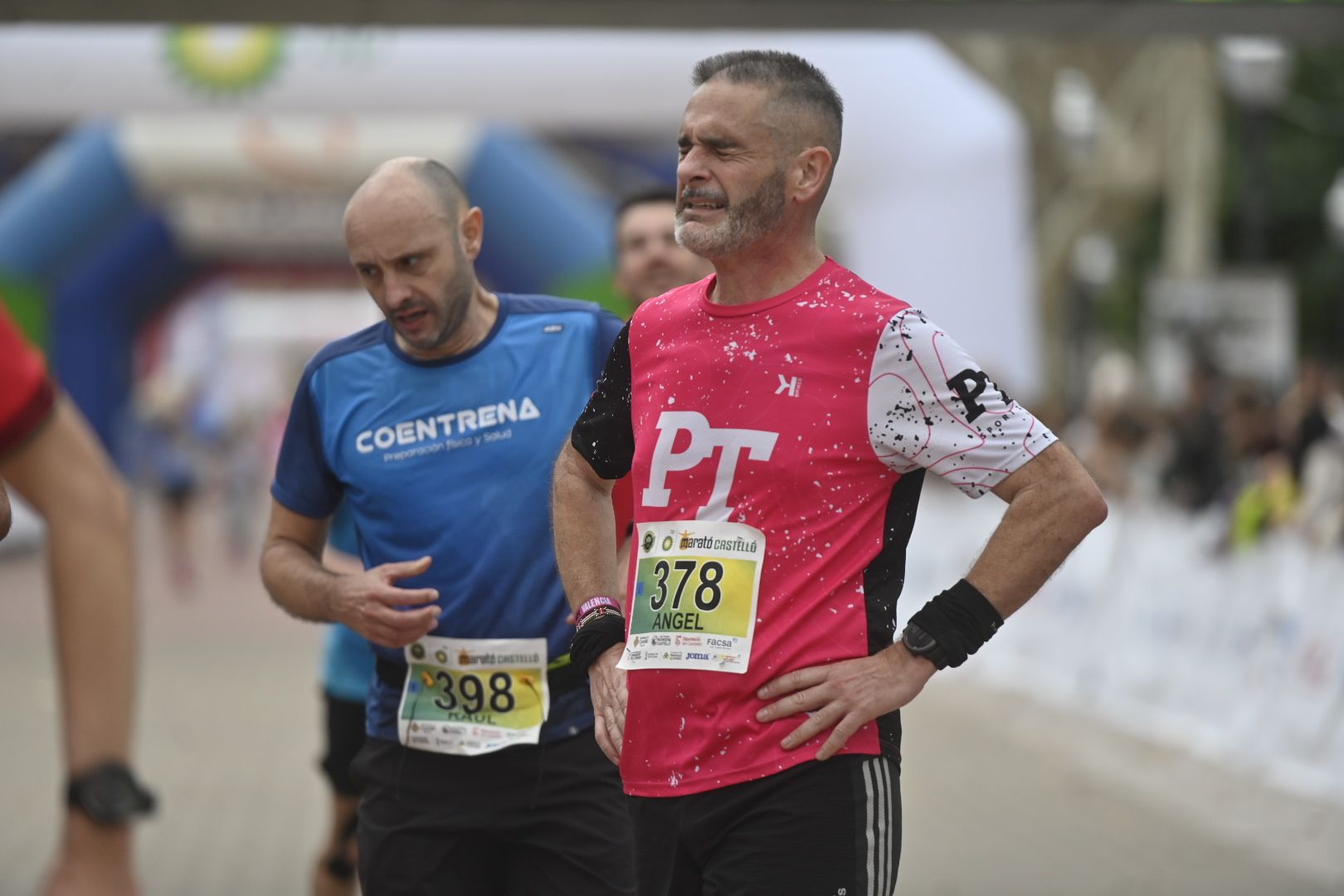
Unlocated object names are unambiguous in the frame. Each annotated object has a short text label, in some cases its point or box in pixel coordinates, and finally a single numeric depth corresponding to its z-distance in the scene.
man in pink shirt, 5.93
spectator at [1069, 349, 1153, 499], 25.12
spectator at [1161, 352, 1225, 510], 27.80
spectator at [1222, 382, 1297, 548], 21.48
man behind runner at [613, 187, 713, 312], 10.71
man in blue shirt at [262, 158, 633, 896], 7.60
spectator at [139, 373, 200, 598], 36.84
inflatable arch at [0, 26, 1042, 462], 32.75
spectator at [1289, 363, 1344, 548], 19.34
